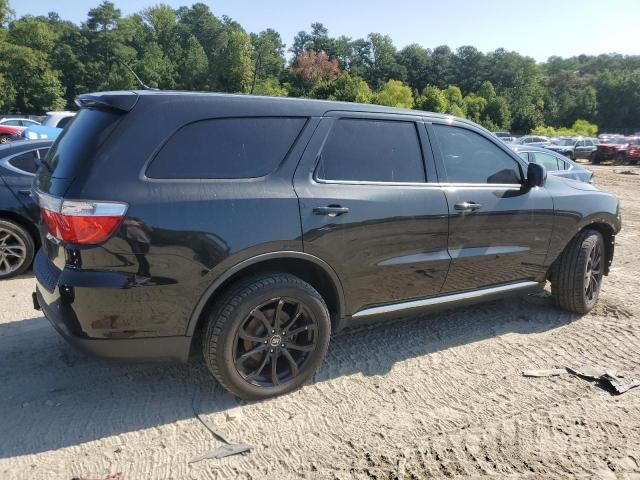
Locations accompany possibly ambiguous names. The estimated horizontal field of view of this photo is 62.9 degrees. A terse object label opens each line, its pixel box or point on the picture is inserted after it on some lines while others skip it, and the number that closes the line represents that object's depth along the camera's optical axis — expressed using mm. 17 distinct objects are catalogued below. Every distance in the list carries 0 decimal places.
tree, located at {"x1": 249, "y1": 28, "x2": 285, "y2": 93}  82925
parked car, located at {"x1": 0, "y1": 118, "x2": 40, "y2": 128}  26516
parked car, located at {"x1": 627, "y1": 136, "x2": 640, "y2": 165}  31500
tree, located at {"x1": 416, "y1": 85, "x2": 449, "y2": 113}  67938
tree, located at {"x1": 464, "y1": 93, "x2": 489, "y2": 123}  81438
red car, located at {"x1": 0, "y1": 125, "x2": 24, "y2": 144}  19359
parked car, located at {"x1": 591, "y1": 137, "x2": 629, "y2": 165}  31859
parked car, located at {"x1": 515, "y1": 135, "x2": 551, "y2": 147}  36238
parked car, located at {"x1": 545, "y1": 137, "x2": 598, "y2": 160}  32688
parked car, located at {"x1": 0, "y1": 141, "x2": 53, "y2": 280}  5539
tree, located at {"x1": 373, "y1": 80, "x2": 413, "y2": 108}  66256
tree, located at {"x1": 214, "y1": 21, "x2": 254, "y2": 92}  68750
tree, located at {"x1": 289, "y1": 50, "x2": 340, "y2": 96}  86125
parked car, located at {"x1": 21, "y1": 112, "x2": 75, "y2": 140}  14117
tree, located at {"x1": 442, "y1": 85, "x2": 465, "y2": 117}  77000
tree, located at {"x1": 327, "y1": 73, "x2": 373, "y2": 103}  58462
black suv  2717
